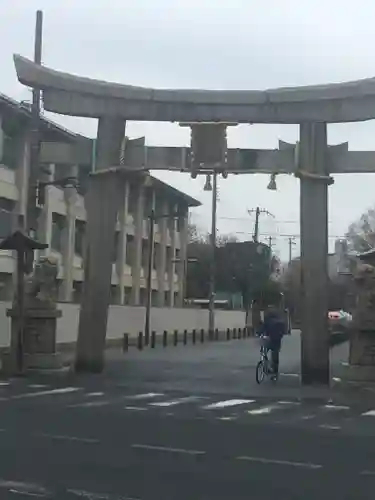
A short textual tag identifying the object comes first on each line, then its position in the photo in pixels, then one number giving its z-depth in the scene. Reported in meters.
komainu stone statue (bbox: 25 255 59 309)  23.77
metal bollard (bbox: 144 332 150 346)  41.74
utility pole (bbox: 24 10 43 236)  28.02
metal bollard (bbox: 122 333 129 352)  35.98
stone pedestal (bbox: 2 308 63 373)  23.20
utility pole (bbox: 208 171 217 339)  54.69
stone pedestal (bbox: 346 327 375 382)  20.81
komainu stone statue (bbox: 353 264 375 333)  20.84
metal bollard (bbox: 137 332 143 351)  37.72
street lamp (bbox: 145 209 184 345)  41.78
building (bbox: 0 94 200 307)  43.16
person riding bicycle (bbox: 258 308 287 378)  22.22
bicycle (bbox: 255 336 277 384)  21.61
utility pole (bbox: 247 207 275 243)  83.94
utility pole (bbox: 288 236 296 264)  108.68
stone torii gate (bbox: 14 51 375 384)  21.02
